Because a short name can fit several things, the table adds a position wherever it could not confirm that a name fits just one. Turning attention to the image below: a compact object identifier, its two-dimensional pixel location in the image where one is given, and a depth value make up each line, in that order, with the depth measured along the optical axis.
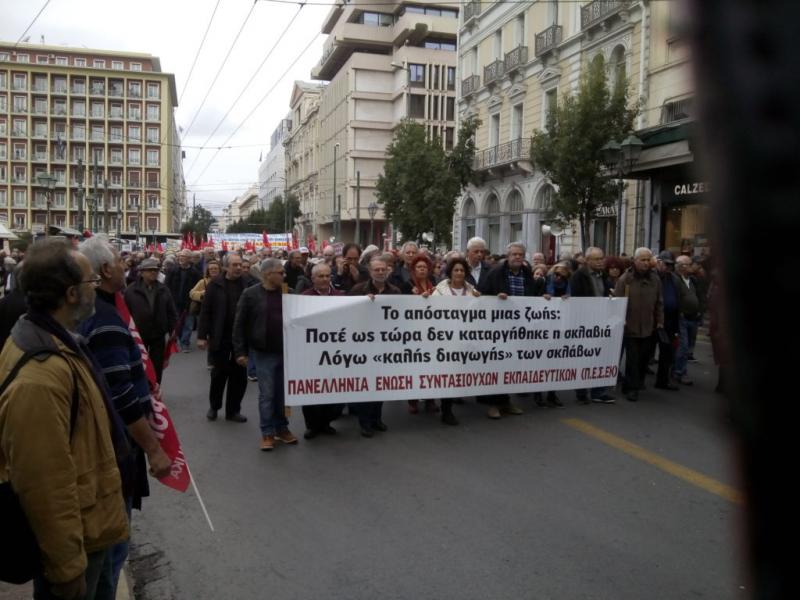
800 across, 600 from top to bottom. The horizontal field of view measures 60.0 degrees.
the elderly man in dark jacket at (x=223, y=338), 7.72
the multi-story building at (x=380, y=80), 61.03
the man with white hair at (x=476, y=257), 9.61
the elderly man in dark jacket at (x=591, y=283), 8.59
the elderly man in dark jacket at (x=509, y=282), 7.92
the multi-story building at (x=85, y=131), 91.25
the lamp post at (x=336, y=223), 54.20
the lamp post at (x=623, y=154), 14.69
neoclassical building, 22.66
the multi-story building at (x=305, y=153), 82.62
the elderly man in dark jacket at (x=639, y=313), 8.77
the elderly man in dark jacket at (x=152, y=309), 7.21
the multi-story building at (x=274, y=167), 121.58
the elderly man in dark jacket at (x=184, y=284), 13.54
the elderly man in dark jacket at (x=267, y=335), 6.73
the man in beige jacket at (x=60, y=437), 2.21
